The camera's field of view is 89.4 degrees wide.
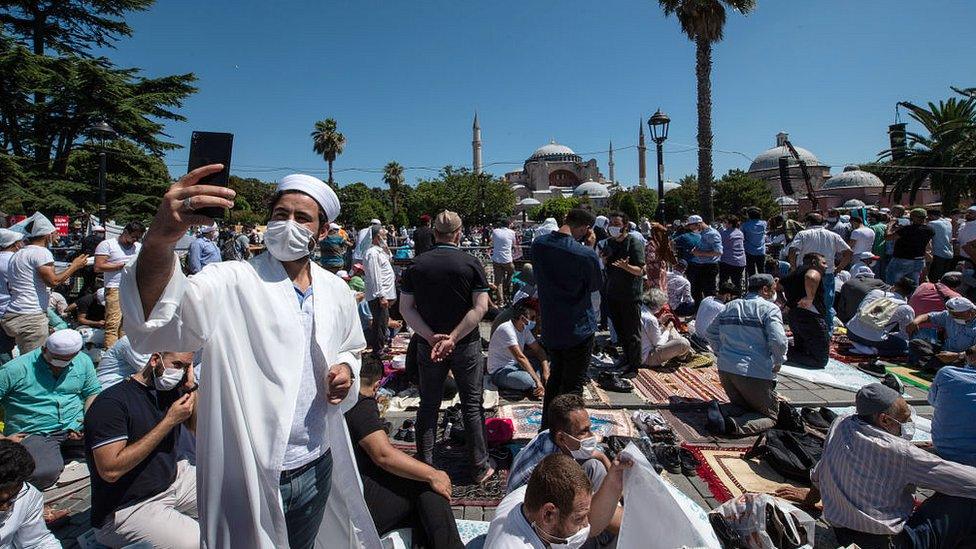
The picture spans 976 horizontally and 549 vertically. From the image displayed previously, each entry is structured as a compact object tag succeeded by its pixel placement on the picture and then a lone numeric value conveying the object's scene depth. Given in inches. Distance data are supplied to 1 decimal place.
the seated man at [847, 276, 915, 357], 257.8
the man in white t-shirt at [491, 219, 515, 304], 376.2
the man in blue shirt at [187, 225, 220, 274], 328.8
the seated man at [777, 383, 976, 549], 97.4
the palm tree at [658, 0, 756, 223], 668.1
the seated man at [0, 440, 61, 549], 91.2
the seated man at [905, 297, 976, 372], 220.8
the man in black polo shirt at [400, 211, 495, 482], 139.3
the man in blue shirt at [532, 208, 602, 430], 157.6
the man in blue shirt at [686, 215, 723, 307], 333.7
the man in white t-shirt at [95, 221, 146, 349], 244.7
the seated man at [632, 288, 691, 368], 250.4
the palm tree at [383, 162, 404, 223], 2250.2
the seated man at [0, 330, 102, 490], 142.1
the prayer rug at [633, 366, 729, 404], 213.2
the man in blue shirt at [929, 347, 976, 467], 104.3
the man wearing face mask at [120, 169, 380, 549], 46.4
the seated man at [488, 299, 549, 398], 215.2
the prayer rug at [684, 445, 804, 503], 138.5
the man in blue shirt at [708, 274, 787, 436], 178.4
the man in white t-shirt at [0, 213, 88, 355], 201.2
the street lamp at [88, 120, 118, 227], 382.0
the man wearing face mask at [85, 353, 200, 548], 92.9
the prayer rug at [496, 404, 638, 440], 178.9
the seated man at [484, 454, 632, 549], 76.5
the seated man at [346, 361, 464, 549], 95.3
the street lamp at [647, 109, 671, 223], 420.2
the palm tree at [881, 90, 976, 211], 1106.1
